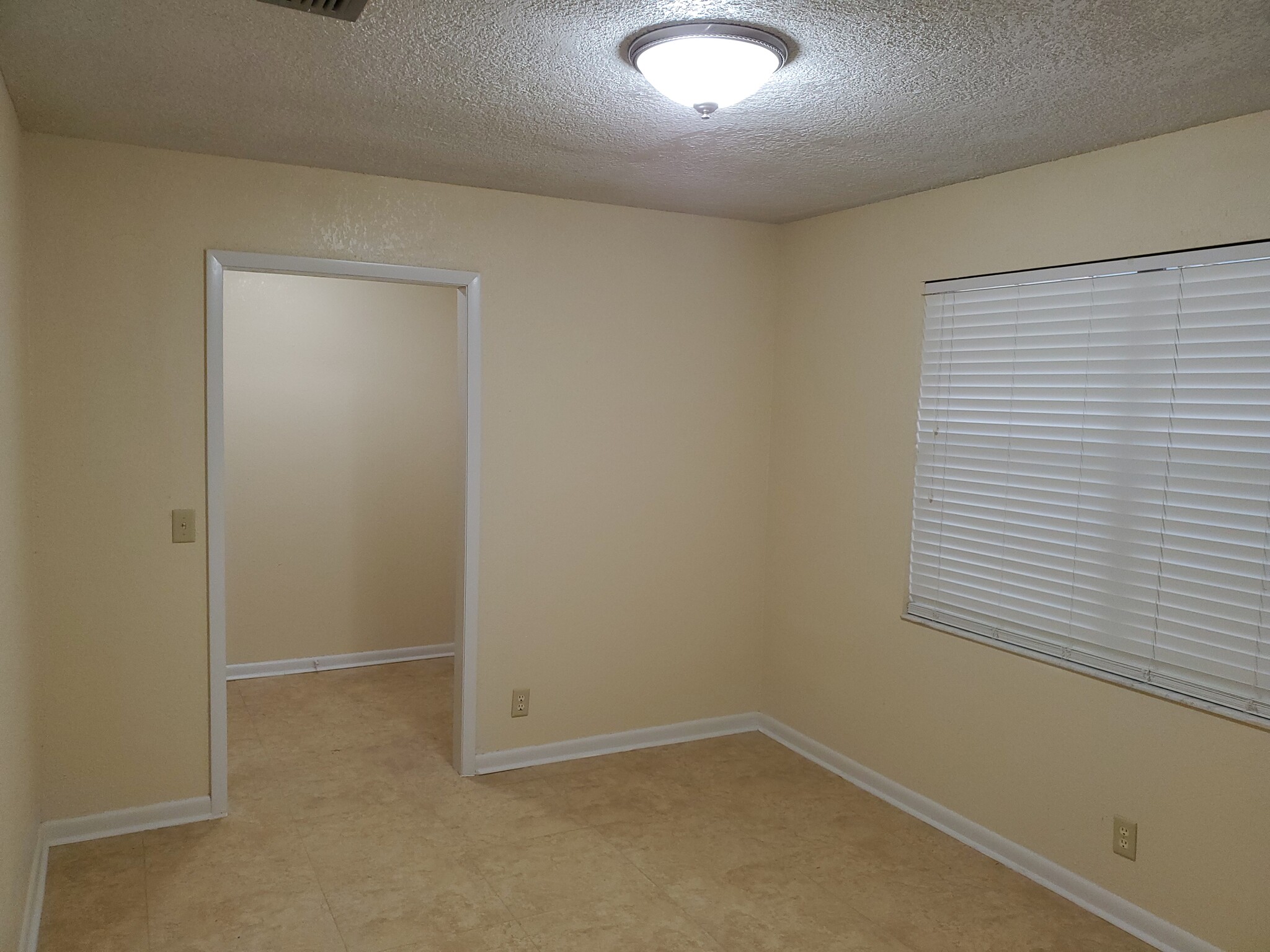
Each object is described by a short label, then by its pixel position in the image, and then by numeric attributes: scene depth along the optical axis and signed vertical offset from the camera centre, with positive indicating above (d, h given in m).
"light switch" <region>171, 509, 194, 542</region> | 3.41 -0.47
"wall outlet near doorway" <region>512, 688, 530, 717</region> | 4.08 -1.28
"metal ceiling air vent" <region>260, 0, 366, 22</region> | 1.93 +0.82
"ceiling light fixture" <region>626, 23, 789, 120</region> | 2.10 +0.81
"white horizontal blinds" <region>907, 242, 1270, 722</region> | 2.66 -0.14
